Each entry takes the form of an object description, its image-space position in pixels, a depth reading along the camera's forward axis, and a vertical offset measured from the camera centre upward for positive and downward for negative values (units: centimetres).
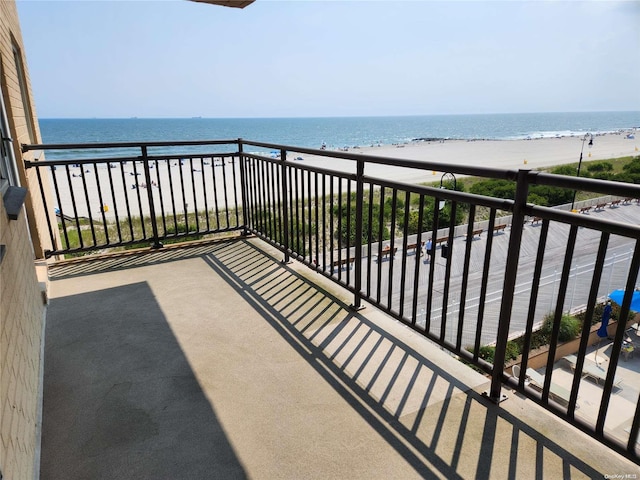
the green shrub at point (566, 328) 684 -366
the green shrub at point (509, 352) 663 -385
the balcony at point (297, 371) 158 -135
